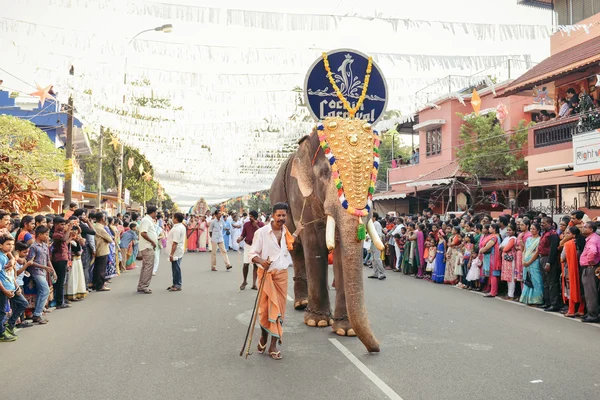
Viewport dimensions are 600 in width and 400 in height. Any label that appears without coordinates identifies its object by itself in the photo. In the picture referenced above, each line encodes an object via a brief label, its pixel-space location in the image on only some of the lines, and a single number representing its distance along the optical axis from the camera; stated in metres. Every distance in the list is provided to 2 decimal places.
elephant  5.61
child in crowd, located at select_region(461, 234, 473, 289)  12.10
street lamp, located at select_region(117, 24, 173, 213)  11.47
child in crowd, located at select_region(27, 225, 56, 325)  7.72
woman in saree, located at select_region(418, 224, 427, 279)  14.26
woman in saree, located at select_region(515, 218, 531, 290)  10.26
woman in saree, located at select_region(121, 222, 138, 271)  14.24
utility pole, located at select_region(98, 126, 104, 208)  21.13
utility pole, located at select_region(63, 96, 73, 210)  15.28
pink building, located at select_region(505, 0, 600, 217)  14.05
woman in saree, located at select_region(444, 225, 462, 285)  12.77
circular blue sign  10.05
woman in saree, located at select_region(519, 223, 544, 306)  9.70
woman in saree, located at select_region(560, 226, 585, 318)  8.71
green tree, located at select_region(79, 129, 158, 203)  33.09
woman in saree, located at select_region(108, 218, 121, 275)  13.88
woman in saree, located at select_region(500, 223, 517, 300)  10.52
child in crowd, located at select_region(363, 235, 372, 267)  17.05
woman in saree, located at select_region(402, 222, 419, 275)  14.62
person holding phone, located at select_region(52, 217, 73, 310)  8.90
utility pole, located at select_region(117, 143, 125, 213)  24.69
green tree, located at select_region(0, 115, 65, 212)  13.45
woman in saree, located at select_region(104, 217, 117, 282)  12.77
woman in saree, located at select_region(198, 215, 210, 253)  23.50
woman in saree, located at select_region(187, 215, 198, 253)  23.31
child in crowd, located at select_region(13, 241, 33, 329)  7.25
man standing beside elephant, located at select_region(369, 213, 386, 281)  13.40
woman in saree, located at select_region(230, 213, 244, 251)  24.36
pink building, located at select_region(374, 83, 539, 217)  23.98
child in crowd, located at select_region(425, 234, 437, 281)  13.71
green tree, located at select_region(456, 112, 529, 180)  22.81
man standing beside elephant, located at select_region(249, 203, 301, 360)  5.79
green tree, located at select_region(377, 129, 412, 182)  41.78
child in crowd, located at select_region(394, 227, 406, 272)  15.73
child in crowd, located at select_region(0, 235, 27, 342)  6.57
